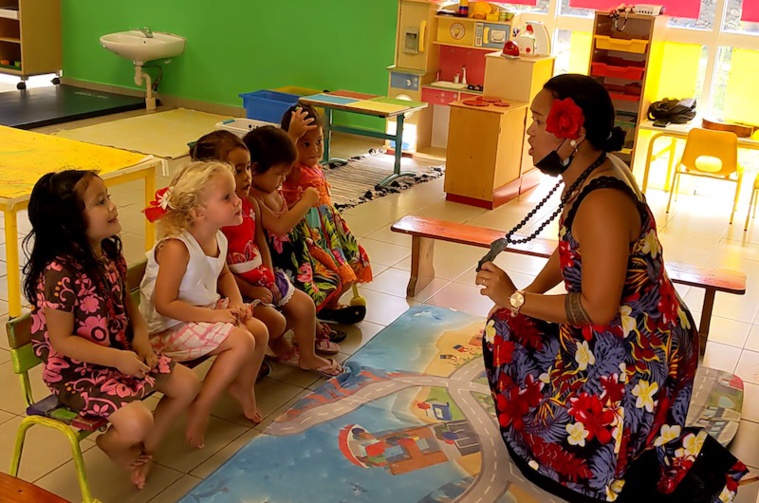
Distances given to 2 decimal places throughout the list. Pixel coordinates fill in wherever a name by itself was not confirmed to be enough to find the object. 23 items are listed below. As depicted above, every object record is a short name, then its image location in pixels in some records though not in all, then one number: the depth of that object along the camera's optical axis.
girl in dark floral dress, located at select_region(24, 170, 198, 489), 2.35
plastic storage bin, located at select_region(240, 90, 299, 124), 6.70
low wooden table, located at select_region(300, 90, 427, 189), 5.95
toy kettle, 6.00
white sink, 7.63
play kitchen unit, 5.59
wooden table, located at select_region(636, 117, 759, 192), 5.86
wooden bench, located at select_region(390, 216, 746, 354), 3.60
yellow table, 3.43
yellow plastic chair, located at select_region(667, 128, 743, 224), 5.44
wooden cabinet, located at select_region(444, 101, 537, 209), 5.52
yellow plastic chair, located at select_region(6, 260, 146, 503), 2.30
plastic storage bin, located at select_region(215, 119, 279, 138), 6.27
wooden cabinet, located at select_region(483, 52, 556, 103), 5.80
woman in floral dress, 2.38
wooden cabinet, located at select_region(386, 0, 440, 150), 6.60
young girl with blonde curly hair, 2.68
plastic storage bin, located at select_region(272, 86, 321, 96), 7.31
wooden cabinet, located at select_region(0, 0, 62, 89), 8.12
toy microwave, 6.43
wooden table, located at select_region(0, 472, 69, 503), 1.70
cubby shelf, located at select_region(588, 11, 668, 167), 5.93
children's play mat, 2.58
